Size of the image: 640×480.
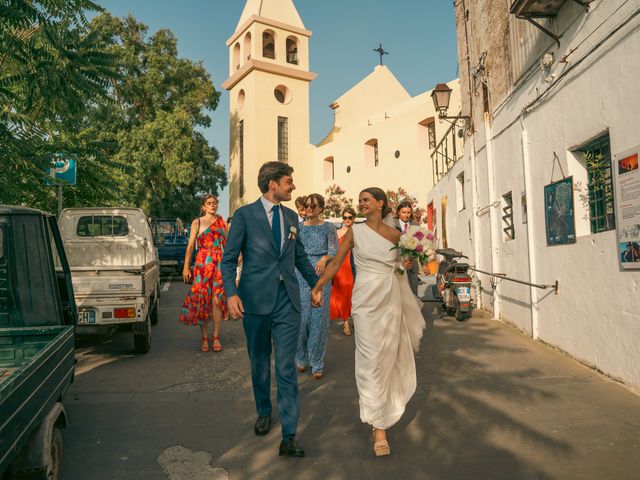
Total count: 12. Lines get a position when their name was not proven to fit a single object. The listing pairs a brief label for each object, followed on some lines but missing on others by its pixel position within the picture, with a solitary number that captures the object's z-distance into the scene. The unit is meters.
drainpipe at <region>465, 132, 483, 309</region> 11.25
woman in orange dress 8.19
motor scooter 9.70
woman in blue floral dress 6.03
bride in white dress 3.95
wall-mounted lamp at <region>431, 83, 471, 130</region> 12.31
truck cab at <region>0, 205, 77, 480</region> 2.84
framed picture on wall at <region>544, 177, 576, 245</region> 6.57
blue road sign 7.67
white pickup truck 6.47
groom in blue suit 3.96
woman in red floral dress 7.33
